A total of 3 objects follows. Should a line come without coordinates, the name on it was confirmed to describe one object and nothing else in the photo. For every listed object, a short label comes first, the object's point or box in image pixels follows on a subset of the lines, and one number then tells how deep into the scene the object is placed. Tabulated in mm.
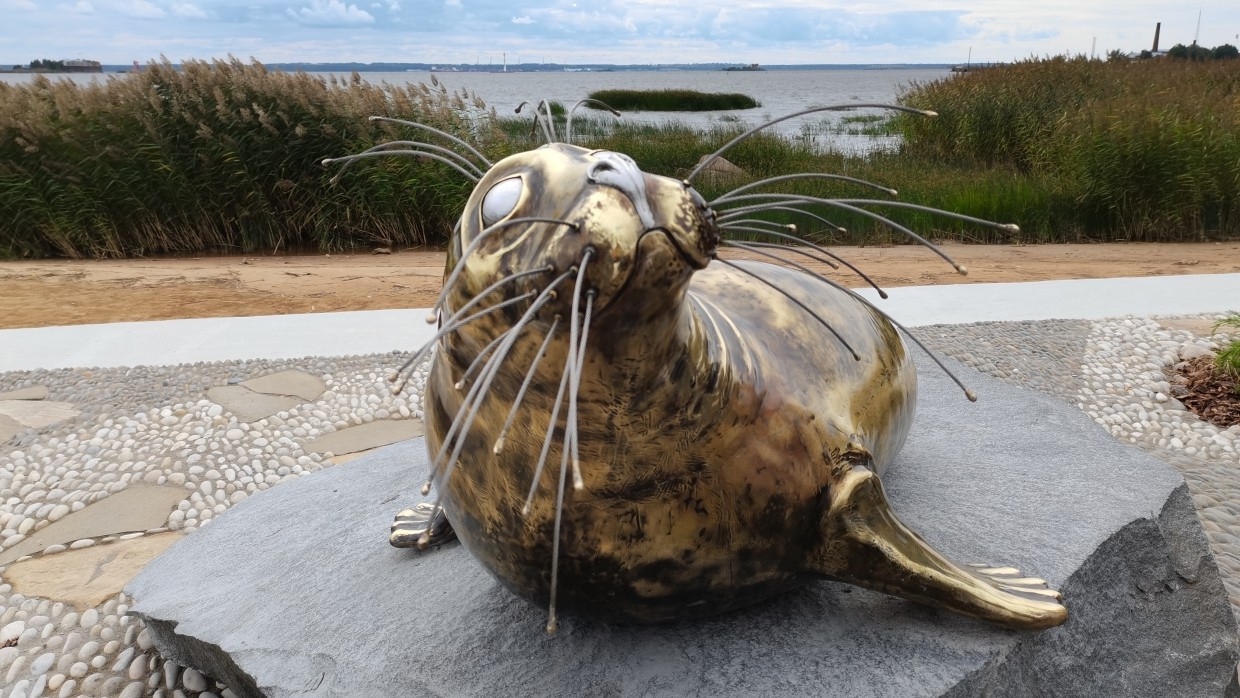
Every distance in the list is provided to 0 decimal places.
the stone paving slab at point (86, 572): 3398
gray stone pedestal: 2066
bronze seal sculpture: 1408
